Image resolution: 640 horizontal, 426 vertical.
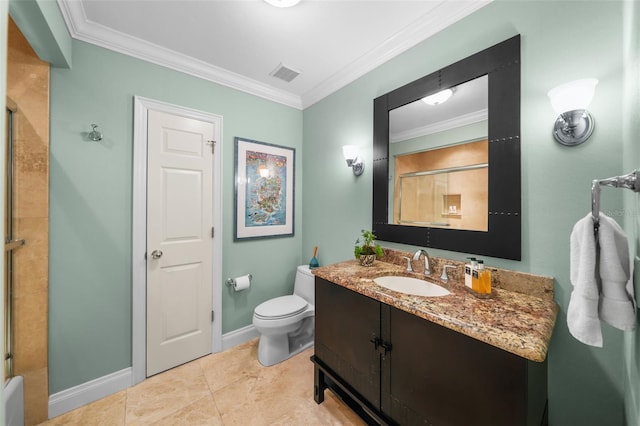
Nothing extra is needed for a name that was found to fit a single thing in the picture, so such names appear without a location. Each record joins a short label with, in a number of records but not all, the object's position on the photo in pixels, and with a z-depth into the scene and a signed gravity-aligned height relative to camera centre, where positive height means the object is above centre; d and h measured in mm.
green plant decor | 1865 -269
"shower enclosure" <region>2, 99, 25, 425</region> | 1407 -360
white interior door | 1957 -233
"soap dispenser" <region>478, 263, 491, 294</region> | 1242 -339
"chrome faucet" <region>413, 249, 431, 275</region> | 1595 -300
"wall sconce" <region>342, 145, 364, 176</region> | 2123 +462
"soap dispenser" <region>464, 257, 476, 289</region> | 1299 -313
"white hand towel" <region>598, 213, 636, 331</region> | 700 -184
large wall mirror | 1341 +349
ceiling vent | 2193 +1267
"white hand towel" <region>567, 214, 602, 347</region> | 714 -232
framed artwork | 2404 +231
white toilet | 2039 -929
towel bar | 688 +82
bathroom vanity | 882 -609
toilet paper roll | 2316 -667
